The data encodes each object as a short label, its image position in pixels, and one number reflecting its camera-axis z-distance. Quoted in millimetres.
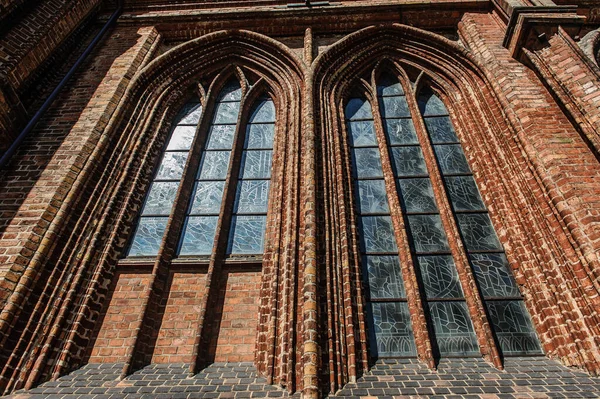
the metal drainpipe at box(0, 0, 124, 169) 5215
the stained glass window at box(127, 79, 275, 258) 5027
